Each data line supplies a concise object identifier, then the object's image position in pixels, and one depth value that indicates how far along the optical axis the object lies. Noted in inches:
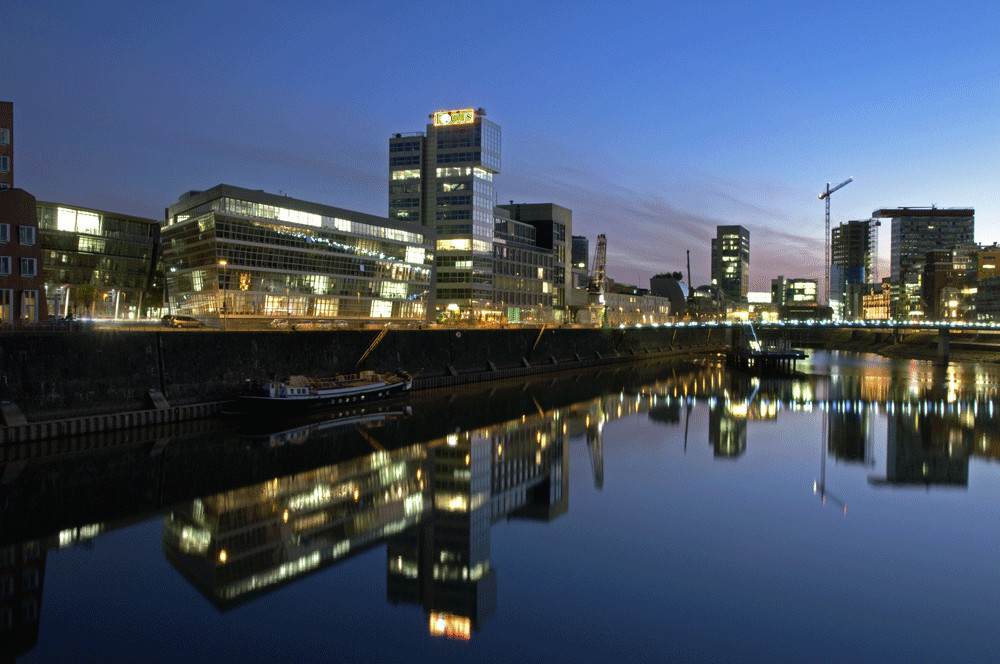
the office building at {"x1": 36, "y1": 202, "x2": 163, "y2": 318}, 3597.4
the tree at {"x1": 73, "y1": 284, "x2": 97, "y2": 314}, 3516.2
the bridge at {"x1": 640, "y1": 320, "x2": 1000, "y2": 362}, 5059.1
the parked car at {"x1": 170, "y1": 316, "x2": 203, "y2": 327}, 2510.1
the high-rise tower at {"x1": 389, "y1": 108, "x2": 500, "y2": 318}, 5216.5
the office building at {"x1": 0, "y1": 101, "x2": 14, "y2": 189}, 2295.8
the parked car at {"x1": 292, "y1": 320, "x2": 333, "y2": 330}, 3667.3
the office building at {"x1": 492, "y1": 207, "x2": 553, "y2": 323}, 5487.2
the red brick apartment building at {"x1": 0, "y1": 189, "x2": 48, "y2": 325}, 2106.3
